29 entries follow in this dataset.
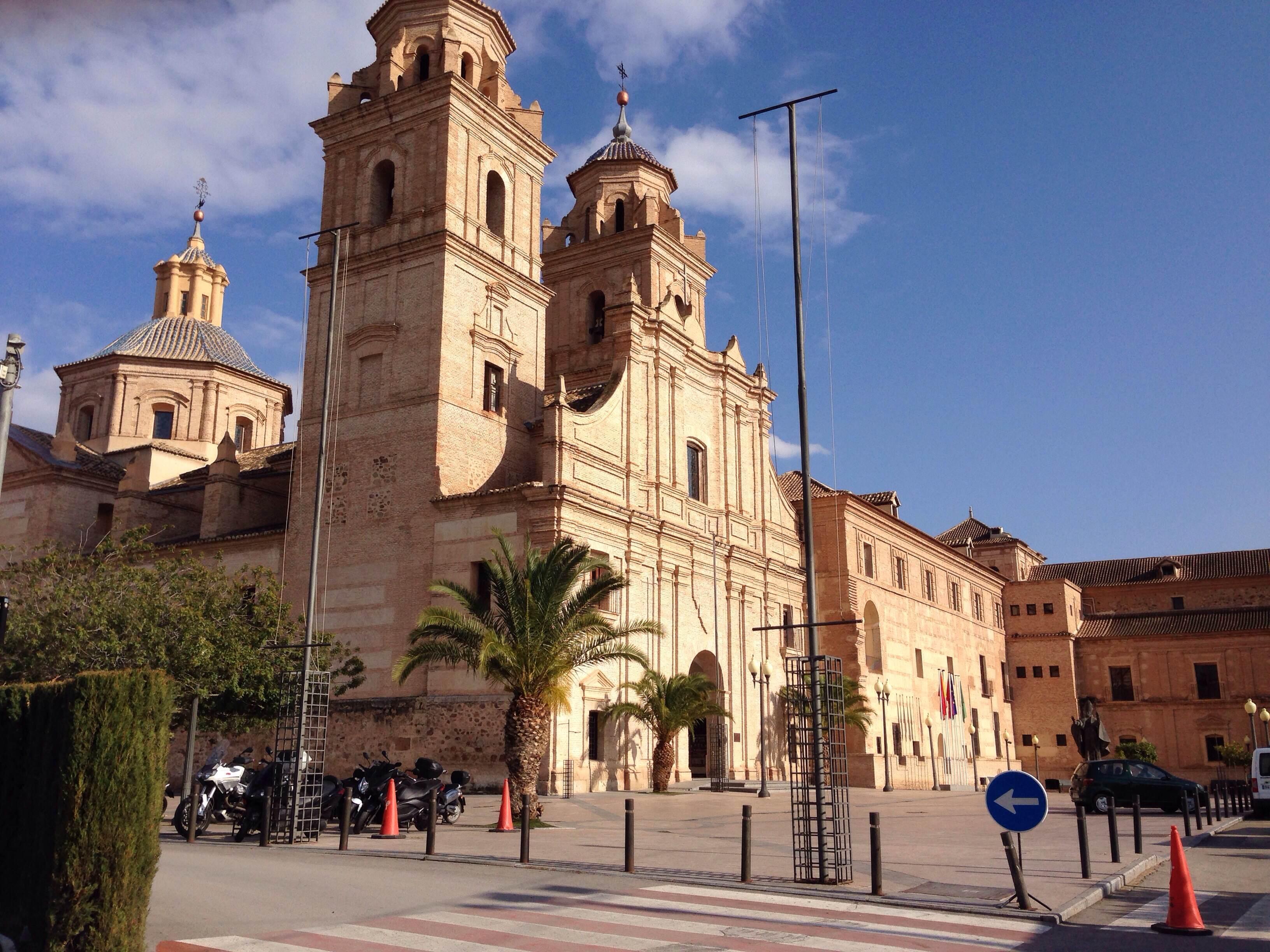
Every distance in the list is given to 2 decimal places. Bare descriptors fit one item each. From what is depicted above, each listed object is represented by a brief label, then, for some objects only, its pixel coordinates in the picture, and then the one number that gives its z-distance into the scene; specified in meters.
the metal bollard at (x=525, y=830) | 14.12
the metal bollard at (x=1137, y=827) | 15.21
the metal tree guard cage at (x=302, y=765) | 17.20
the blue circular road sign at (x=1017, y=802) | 10.52
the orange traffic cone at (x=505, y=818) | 18.94
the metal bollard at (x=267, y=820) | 16.64
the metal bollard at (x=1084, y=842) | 12.62
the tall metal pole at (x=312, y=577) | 17.06
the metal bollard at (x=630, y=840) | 13.30
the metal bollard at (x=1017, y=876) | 10.75
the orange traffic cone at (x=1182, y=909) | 9.66
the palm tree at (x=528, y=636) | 21.16
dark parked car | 25.47
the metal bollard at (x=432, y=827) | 14.92
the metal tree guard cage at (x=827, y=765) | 12.67
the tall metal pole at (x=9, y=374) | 12.41
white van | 23.02
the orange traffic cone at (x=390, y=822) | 17.94
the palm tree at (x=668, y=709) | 30.94
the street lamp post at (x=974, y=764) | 52.31
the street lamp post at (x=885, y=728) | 39.00
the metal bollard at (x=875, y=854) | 11.56
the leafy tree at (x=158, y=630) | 23.70
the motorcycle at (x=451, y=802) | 20.09
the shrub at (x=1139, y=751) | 53.03
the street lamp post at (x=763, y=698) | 31.19
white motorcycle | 18.86
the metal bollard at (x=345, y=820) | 15.84
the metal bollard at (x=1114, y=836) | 14.20
